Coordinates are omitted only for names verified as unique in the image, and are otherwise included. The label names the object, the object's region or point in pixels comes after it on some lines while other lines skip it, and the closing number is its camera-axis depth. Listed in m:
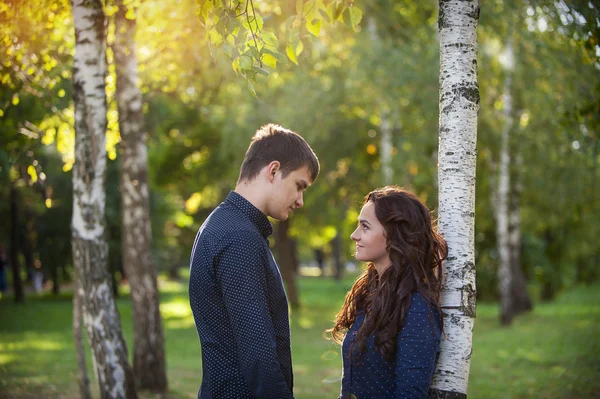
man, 2.83
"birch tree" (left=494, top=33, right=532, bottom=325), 17.95
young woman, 3.00
